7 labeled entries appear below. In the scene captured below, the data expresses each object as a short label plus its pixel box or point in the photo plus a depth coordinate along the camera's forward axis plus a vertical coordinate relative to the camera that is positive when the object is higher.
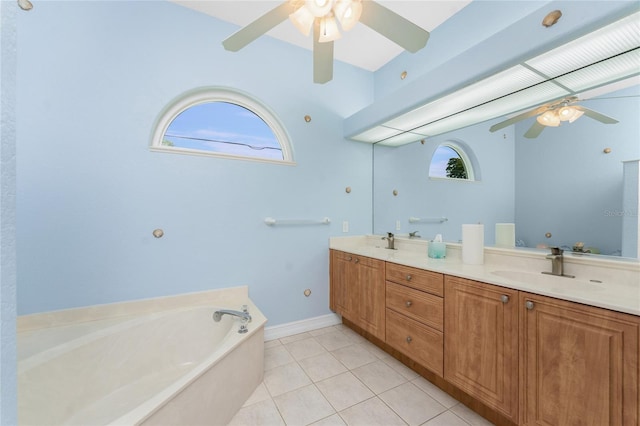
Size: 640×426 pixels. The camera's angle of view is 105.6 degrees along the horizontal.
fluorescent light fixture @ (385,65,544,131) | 1.54 +0.87
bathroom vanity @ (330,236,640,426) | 0.95 -0.62
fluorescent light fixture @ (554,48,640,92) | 1.29 +0.80
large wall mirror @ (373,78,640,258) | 1.33 +0.21
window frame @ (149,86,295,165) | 2.02 +0.90
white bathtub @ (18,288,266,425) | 1.22 -0.95
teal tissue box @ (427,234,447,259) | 2.03 -0.31
